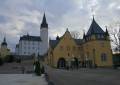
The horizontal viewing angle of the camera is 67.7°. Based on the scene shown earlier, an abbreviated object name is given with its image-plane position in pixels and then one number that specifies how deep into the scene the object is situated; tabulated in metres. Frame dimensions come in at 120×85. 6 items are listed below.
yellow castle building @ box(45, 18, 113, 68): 28.14
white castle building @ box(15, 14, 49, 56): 55.64
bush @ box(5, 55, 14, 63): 36.74
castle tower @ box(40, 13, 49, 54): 55.15
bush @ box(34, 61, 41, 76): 13.26
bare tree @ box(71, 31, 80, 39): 35.57
